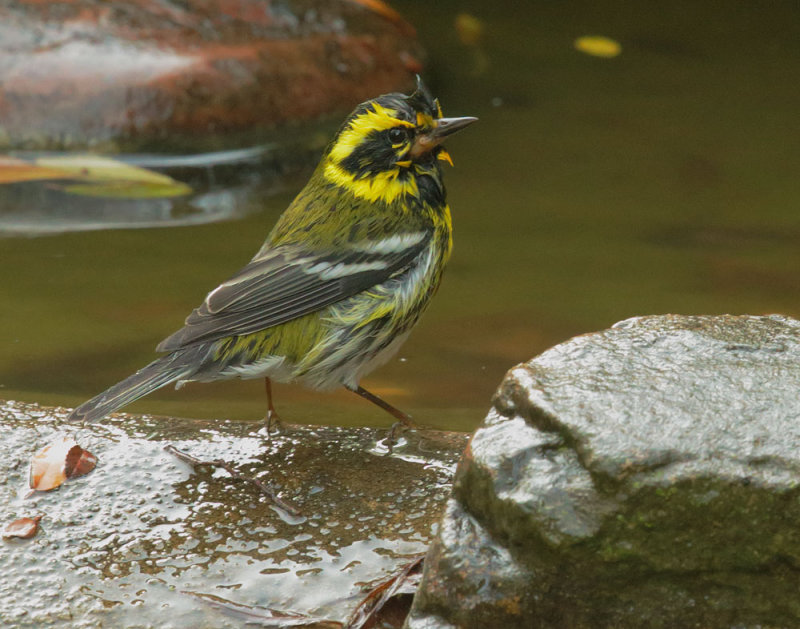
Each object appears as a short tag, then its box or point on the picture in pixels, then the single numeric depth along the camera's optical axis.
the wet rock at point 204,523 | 5.29
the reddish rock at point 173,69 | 12.80
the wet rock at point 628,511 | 4.41
